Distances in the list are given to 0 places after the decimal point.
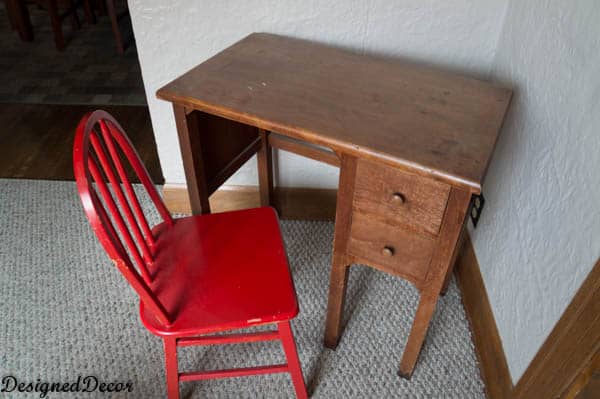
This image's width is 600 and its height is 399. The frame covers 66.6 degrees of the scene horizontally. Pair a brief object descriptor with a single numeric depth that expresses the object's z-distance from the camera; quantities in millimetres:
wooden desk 845
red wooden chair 801
